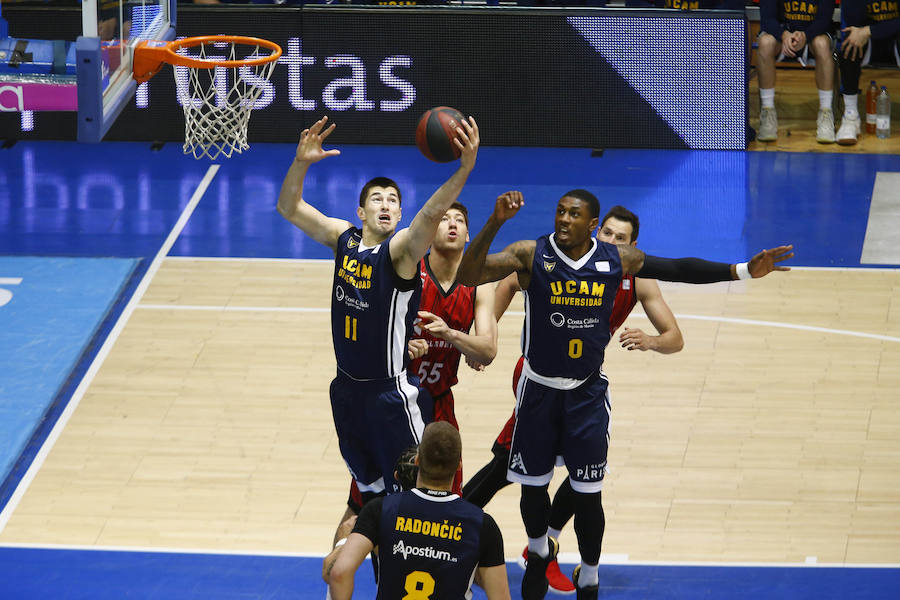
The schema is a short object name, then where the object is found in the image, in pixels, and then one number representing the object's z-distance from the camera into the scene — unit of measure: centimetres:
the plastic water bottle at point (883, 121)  3269
